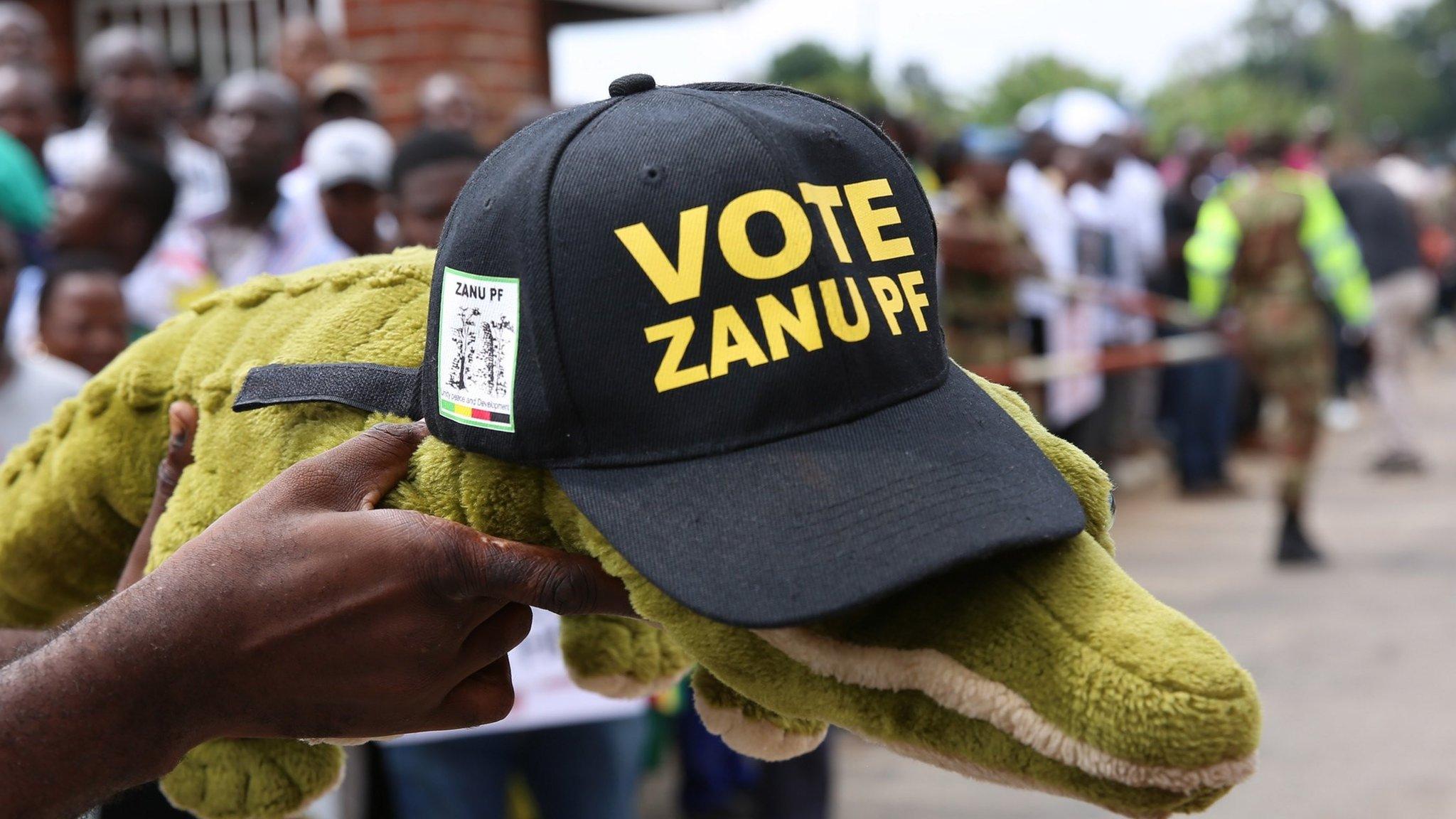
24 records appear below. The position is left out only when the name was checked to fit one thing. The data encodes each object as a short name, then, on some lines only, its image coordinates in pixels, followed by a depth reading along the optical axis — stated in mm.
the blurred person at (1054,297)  8484
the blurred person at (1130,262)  10163
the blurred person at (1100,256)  9625
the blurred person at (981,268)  7332
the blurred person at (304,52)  6582
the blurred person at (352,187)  4043
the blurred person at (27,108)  5344
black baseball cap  1101
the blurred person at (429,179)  3482
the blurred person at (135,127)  5434
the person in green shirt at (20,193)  4523
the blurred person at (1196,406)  10438
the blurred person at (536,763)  3203
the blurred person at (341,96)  5621
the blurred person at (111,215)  4328
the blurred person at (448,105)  5930
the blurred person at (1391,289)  11031
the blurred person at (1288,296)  7832
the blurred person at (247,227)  4027
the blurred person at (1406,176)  17391
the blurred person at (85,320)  3508
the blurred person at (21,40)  6102
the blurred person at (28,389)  2877
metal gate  7762
